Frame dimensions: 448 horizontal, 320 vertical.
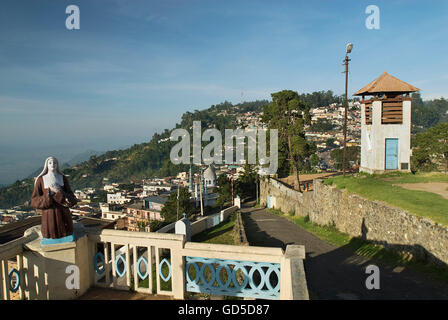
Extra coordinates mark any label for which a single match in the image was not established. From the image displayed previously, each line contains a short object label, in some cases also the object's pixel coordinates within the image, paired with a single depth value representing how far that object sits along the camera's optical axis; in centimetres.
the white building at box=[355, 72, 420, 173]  1501
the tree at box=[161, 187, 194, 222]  3160
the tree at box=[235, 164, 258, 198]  3588
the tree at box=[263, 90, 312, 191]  2405
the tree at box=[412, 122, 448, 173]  2656
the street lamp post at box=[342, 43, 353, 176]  1645
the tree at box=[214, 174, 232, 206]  3484
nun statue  445
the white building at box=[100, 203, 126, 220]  5358
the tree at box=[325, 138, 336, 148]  9221
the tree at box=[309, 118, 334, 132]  11381
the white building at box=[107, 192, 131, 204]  7138
